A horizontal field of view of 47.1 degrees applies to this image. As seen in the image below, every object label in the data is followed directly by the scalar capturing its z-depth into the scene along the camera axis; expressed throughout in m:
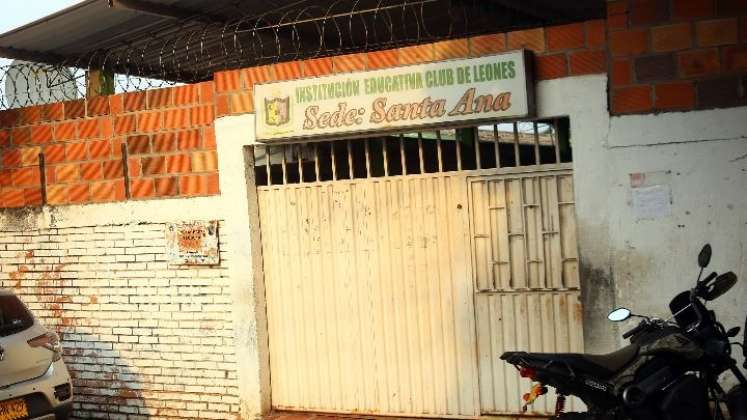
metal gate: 6.14
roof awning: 7.86
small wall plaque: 7.22
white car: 6.41
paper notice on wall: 5.69
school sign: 5.99
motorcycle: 4.25
